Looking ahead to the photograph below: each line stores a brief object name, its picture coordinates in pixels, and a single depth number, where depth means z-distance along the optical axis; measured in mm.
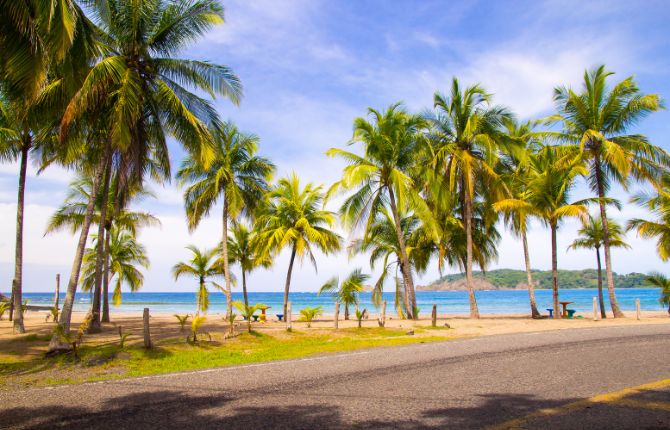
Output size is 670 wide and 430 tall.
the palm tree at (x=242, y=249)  30000
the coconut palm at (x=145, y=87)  11555
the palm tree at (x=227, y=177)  22406
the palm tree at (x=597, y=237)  26959
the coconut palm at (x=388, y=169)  21359
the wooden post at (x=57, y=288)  22616
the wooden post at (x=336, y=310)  17070
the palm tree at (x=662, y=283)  24719
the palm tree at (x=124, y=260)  28828
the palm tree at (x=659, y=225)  23672
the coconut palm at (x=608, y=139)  21078
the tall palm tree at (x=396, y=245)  25688
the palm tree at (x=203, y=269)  30094
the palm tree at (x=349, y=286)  21078
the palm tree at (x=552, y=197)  21719
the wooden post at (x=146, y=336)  11328
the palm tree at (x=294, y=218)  26094
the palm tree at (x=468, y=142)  22391
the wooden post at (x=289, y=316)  16141
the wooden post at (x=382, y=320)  17922
